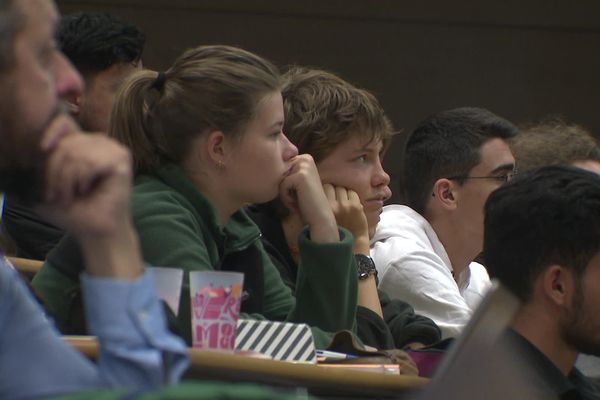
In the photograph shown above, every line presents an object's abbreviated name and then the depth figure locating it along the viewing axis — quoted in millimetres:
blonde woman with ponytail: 6930
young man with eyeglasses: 8875
